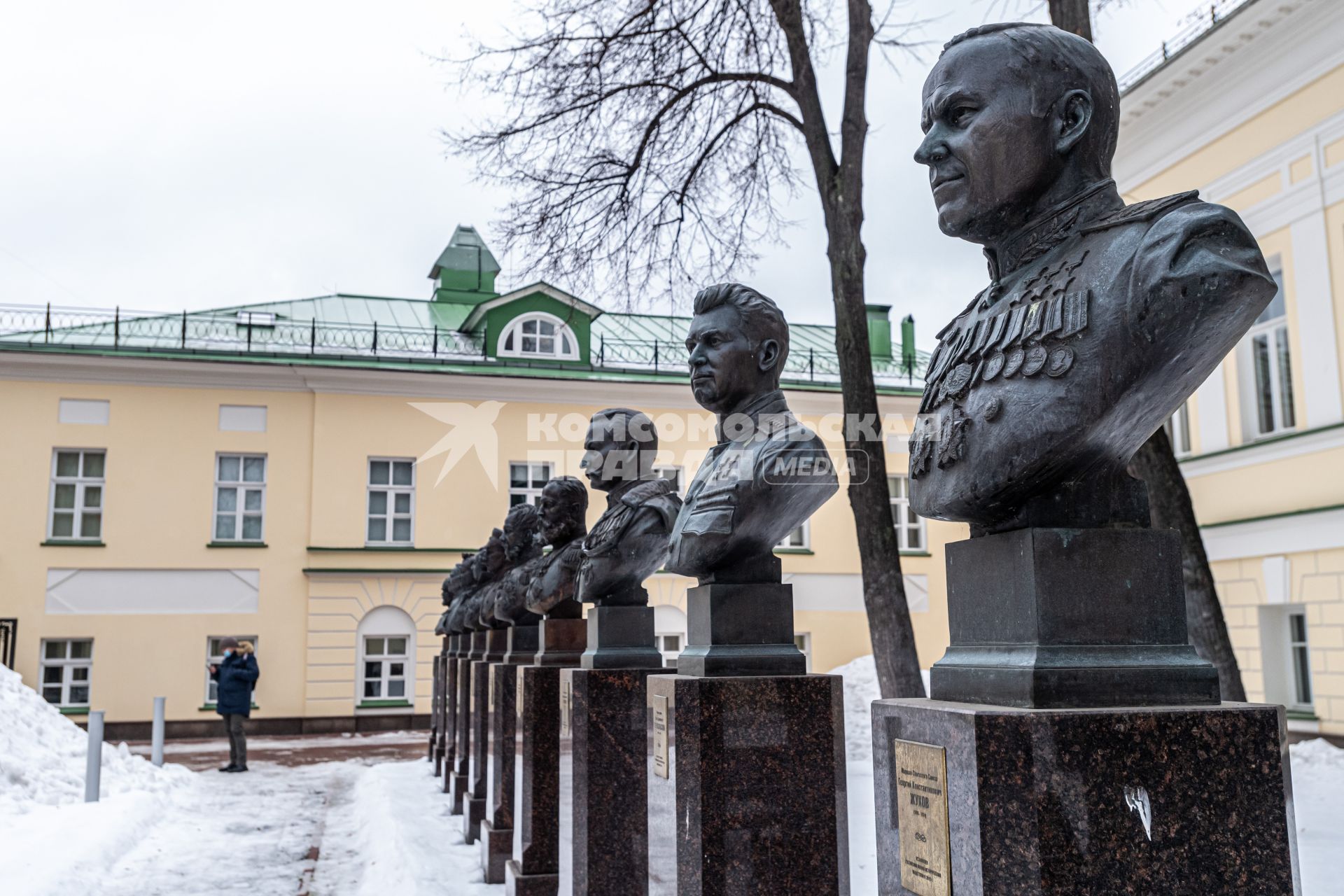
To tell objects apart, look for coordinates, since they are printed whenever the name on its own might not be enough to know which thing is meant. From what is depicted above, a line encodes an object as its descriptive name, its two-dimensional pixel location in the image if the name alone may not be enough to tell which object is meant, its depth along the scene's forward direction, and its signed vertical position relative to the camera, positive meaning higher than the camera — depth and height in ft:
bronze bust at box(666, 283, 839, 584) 12.42 +1.61
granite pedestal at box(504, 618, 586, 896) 19.34 -3.10
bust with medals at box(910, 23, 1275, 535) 6.58 +1.80
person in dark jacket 43.42 -3.12
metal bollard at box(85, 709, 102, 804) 28.55 -4.02
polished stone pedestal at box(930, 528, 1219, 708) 6.77 -0.18
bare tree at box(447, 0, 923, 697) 27.30 +12.80
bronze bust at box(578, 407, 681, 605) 16.69 +0.91
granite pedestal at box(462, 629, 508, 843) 27.91 -3.54
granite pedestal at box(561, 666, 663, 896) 15.61 -2.46
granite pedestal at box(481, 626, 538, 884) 23.08 -3.16
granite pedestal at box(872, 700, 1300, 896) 6.42 -1.18
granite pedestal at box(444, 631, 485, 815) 32.27 -3.64
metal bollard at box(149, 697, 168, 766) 41.04 -4.83
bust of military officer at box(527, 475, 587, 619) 20.06 +1.03
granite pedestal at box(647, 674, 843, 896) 11.40 -1.92
